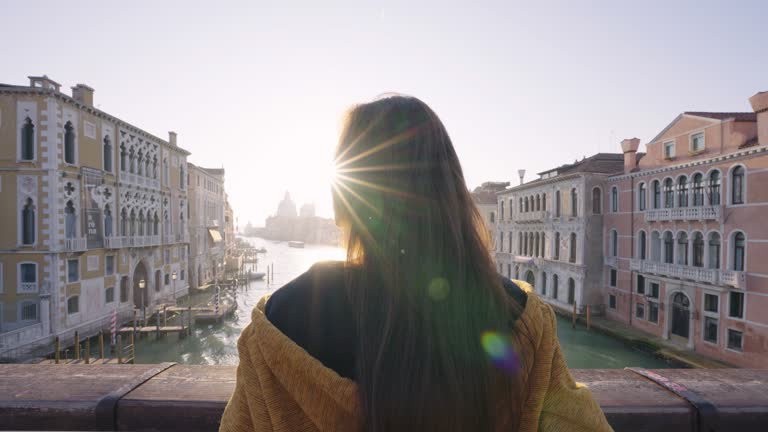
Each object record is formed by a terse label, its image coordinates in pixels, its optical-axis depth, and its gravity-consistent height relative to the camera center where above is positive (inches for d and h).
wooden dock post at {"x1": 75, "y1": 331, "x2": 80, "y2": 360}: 520.2 -170.4
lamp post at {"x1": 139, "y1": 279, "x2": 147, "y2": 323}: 719.1 -149.4
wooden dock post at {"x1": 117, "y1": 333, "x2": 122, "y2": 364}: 542.9 -185.2
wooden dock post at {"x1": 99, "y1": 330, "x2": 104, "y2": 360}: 539.8 -173.6
